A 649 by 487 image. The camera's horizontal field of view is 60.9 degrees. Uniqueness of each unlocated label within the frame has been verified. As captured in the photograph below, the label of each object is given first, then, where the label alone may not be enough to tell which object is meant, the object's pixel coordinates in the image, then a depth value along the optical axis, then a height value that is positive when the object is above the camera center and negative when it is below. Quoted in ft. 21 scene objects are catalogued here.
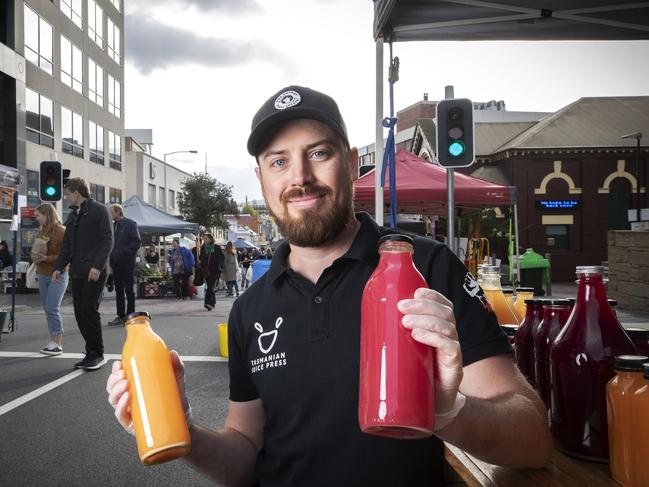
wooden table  4.29 -1.84
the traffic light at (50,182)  36.92 +4.62
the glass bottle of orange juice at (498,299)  9.07 -0.87
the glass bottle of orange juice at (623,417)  3.98 -1.28
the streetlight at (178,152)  150.61 +26.71
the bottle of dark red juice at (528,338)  6.24 -1.07
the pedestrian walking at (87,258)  21.25 -0.31
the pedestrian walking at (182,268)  54.90 -1.85
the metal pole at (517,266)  23.09 -0.86
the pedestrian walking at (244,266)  79.87 -3.22
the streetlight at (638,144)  77.75 +15.72
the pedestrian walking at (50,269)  23.32 -0.80
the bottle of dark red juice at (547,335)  5.69 -0.93
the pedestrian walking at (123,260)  34.22 -0.63
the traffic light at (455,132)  16.47 +3.50
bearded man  4.82 -1.02
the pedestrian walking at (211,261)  44.88 -1.05
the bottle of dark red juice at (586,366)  4.62 -1.03
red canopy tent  26.68 +2.85
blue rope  17.05 +3.11
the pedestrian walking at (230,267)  59.00 -1.92
